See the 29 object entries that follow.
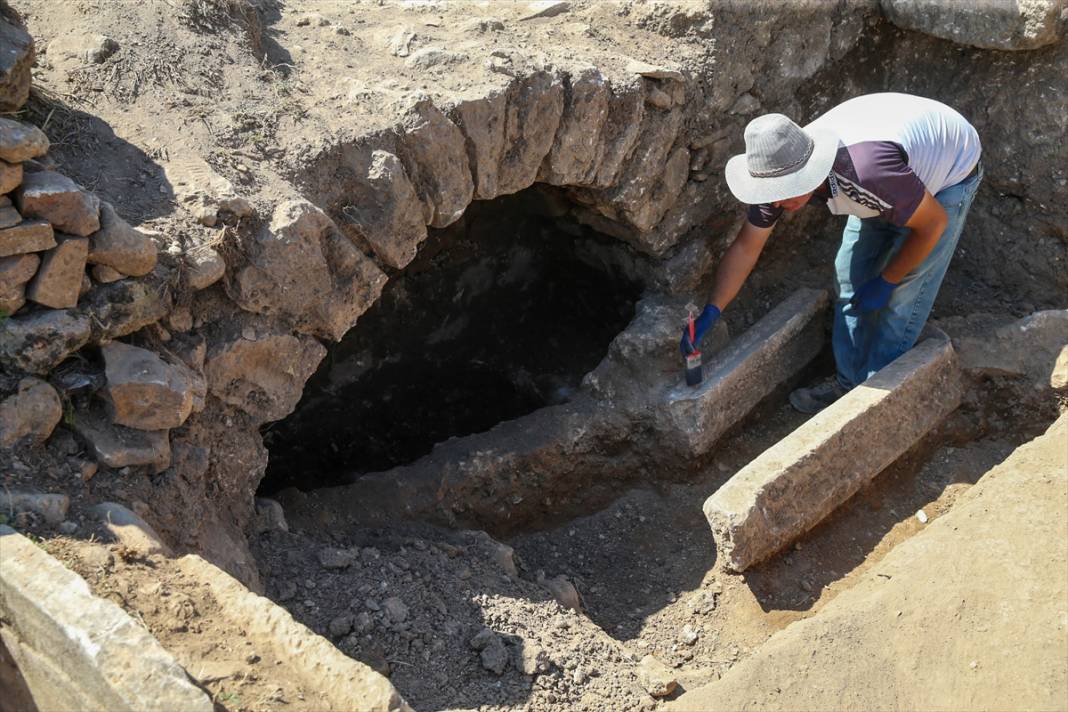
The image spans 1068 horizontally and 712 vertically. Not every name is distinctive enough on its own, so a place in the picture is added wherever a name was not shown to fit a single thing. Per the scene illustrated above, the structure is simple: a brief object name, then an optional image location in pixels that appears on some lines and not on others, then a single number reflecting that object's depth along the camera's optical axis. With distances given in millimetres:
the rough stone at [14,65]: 2773
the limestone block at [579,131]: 3744
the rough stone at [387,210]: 3363
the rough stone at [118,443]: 2705
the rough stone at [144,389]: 2721
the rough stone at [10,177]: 2576
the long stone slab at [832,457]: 3445
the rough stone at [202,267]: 2926
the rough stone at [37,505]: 2486
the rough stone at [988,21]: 4062
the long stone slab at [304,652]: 2246
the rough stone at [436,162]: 3418
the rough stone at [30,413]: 2598
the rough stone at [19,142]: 2576
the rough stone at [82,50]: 3307
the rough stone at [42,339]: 2625
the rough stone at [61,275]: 2646
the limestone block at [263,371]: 3070
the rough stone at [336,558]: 3076
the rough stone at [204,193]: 2994
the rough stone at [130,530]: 2523
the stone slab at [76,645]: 2102
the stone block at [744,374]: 4031
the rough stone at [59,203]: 2623
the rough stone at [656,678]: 2975
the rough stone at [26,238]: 2576
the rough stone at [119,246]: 2725
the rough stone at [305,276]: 3082
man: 3441
